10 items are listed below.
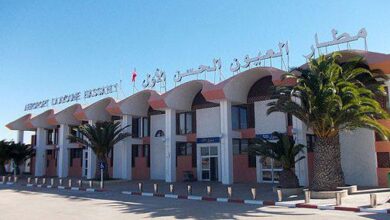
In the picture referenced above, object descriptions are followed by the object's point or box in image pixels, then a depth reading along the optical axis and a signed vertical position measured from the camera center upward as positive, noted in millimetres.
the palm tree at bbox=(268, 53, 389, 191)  18922 +2594
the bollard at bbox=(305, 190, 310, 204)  16947 -1740
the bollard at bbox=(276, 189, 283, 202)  17964 -1716
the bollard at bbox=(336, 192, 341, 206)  16194 -1691
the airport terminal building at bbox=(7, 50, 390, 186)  24656 +1967
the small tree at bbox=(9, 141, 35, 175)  45188 +1135
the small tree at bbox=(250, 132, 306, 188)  21391 +277
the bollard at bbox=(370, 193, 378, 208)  15205 -1754
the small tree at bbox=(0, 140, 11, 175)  44844 +1368
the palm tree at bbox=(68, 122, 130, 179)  34094 +2083
